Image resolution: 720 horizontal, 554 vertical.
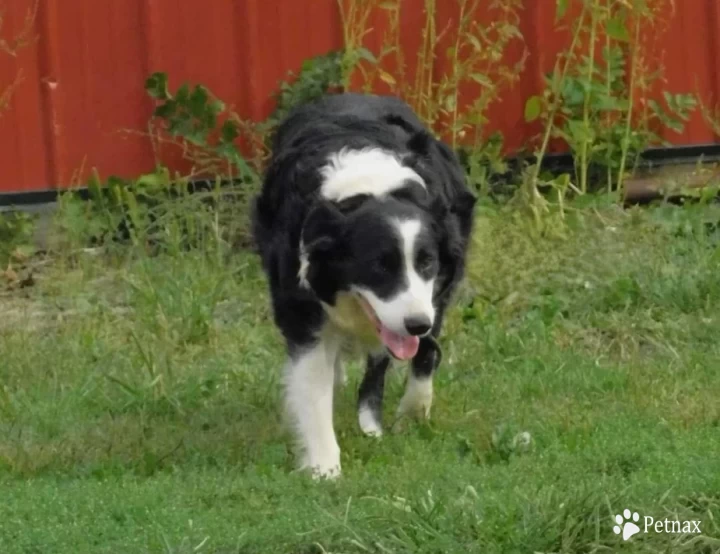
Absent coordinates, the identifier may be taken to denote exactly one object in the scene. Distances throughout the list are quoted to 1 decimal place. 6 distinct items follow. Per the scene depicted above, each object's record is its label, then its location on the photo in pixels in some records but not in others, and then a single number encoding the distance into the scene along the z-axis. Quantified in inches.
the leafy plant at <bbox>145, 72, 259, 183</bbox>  656.4
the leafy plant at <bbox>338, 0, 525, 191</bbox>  657.6
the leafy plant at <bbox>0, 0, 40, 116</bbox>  624.4
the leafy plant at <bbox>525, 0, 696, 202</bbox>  680.4
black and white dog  380.8
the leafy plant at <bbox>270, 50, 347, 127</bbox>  653.9
